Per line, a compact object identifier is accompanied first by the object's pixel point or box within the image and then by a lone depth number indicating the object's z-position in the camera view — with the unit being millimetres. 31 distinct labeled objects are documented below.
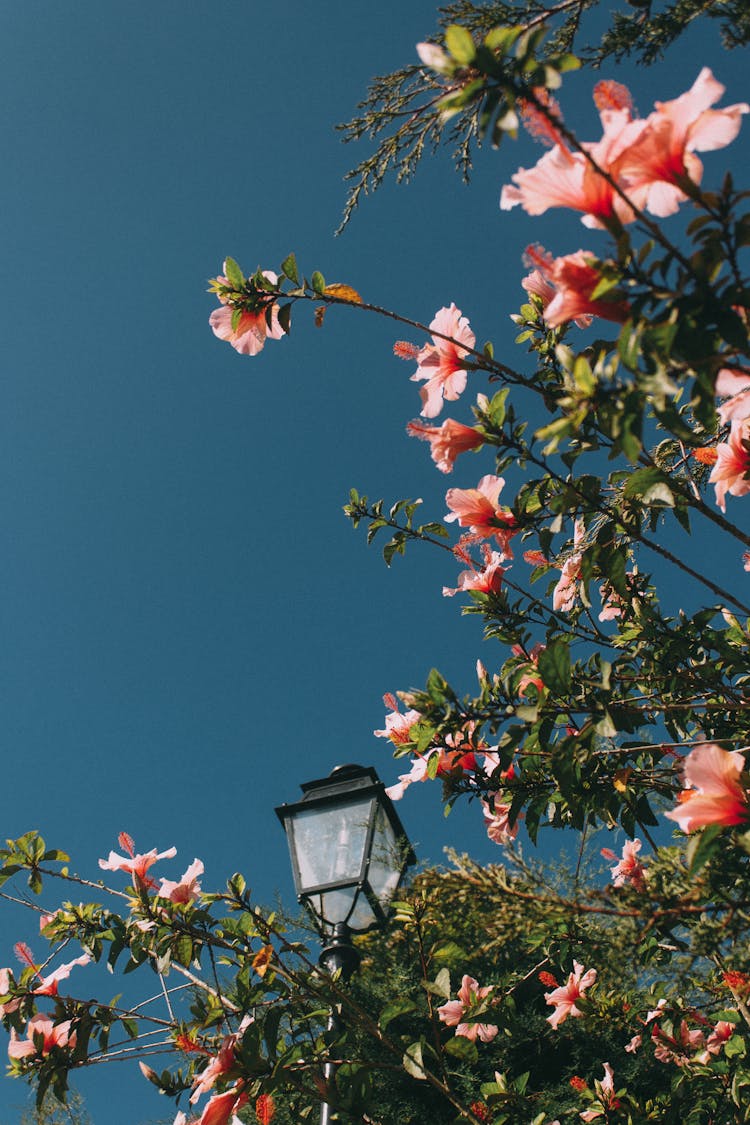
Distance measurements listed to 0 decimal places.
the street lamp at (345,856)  2691
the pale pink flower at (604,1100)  2600
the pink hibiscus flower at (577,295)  1084
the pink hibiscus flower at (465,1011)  2205
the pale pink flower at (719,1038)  2459
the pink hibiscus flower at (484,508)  1775
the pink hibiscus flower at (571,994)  2580
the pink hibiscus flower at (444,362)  1604
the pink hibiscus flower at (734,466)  1604
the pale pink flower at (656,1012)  2480
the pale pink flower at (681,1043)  2598
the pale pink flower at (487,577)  1931
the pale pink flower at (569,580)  2057
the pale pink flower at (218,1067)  1787
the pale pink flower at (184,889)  2287
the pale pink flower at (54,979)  2234
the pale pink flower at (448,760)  1797
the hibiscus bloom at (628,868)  2560
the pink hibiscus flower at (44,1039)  2109
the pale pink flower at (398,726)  1999
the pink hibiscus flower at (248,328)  1688
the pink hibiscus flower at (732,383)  1062
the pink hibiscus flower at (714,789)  1165
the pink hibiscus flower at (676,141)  985
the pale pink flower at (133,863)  2299
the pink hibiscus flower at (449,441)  1604
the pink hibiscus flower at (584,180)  1021
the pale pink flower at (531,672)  1625
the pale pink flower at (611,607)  2395
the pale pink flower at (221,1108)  1796
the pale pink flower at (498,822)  1985
